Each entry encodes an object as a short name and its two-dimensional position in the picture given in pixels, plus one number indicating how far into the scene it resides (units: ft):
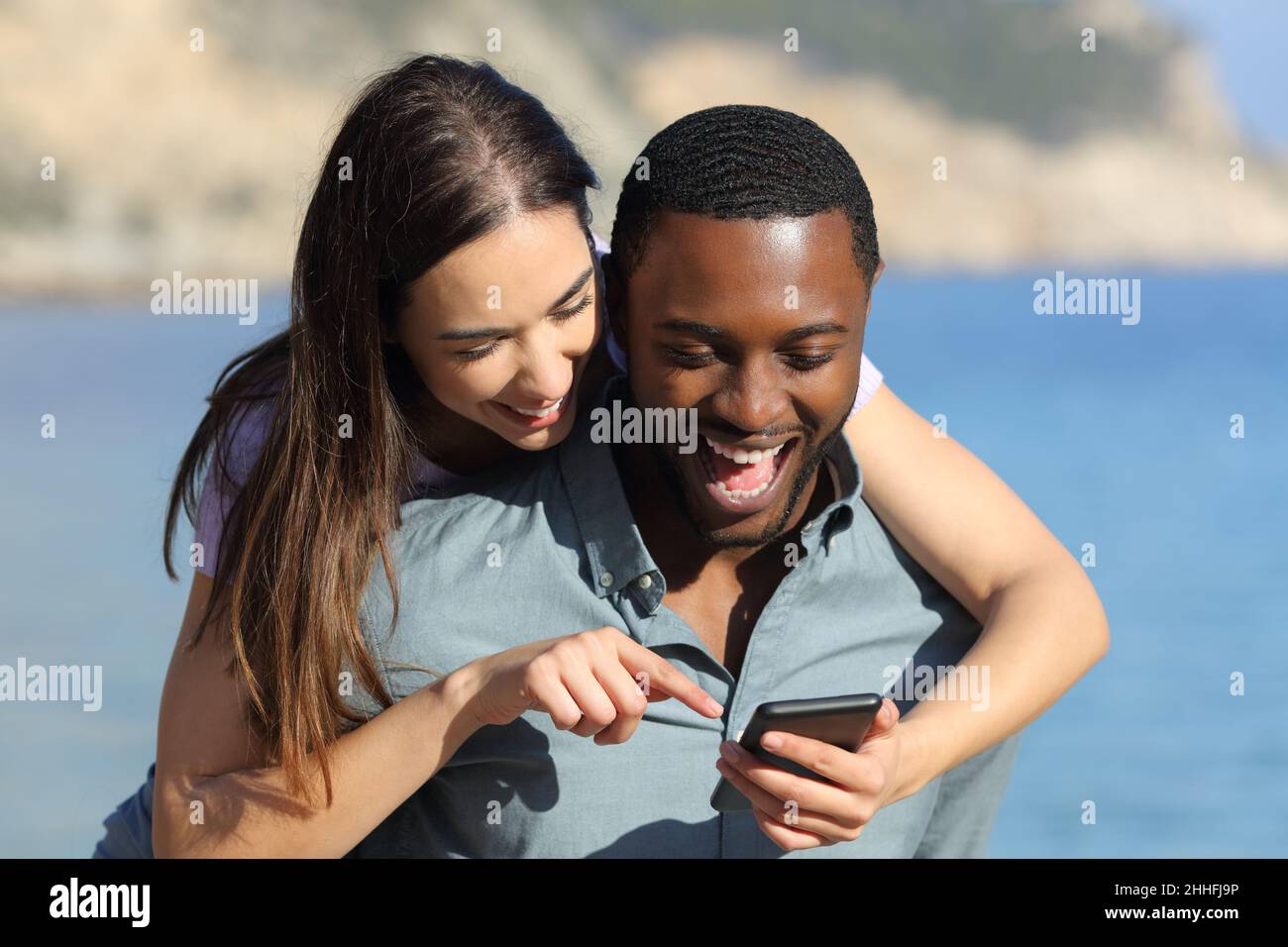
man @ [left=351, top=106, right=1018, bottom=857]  9.23
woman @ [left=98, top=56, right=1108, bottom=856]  9.16
